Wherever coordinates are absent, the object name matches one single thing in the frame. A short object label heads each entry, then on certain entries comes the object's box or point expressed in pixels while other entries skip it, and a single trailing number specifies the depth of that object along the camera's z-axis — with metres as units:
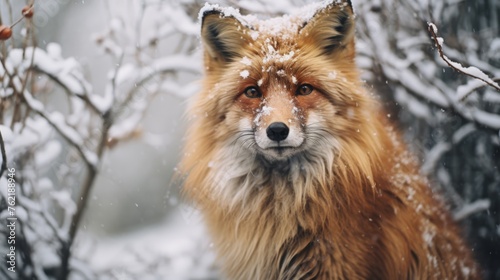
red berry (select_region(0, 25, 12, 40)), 2.76
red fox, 2.85
